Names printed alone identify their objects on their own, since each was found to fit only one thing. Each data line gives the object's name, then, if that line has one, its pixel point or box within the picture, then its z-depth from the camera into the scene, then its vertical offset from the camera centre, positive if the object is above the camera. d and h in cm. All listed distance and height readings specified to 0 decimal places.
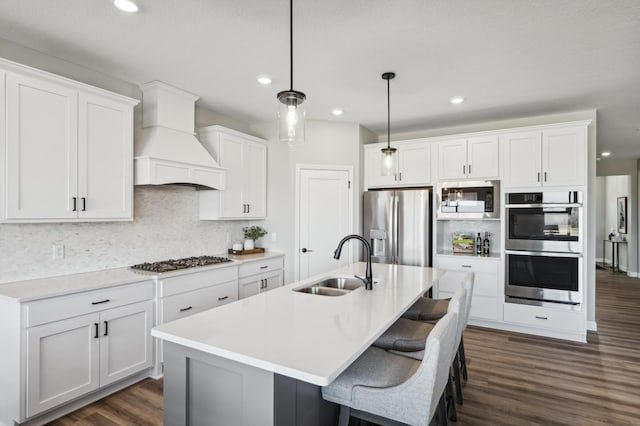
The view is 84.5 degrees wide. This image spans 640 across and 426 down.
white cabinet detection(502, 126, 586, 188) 381 +62
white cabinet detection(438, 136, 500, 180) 423 +68
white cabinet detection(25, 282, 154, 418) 226 -94
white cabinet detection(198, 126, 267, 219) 402 +46
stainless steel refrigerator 445 -17
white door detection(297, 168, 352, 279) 465 -7
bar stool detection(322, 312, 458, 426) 142 -77
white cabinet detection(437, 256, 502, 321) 420 -85
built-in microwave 425 +16
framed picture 812 -3
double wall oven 382 -39
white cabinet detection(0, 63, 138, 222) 236 +45
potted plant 457 -29
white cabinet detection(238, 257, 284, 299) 388 -75
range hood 318 +66
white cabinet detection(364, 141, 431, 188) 461 +64
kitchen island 133 -54
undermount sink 256 -57
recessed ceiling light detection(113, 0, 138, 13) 208 +124
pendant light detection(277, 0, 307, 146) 197 +55
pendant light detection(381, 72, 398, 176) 308 +47
